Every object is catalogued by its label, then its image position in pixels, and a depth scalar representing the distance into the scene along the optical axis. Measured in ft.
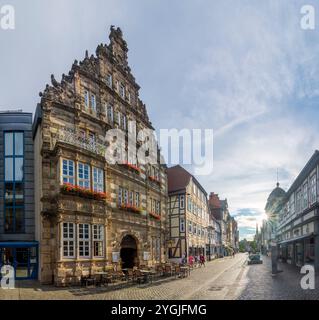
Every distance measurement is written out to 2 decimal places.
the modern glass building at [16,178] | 79.66
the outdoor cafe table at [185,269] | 80.34
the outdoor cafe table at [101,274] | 64.08
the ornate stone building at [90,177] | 65.98
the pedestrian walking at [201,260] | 126.31
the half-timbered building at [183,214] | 145.07
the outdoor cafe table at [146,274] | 69.67
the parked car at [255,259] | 130.89
